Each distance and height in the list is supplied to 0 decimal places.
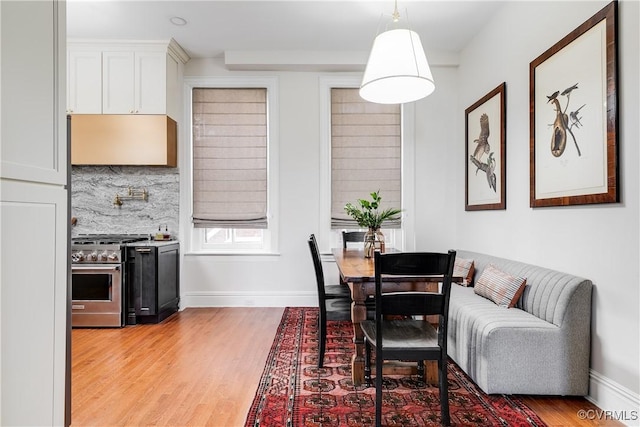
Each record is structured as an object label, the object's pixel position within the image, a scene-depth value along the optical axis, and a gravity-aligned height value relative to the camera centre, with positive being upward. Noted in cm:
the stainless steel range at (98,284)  372 -69
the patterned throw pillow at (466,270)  340 -50
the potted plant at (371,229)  321 -12
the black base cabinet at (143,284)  380 -70
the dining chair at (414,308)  180 -47
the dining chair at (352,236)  404 -22
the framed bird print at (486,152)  335 +62
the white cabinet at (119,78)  405 +150
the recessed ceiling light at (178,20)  359 +190
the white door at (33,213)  110 +1
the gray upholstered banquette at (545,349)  219 -79
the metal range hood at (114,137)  404 +85
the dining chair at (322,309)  260 -67
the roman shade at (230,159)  448 +68
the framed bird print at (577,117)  210 +63
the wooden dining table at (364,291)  218 -45
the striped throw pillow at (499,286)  258 -52
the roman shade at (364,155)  449 +73
